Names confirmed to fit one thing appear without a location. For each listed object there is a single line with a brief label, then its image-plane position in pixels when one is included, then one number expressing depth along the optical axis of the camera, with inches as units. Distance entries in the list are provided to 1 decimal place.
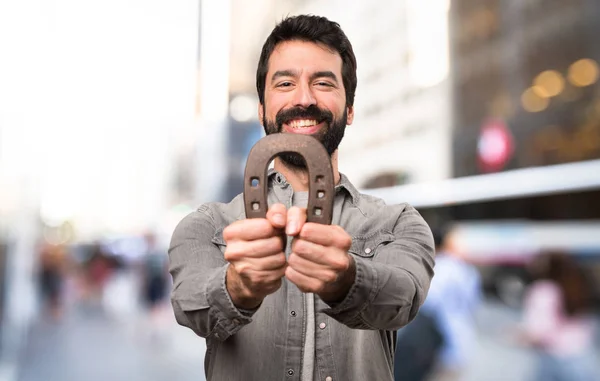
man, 32.8
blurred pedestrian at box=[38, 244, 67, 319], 298.0
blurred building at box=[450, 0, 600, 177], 227.6
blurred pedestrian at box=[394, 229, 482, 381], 129.4
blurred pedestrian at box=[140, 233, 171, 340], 264.4
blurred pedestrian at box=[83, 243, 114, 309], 352.5
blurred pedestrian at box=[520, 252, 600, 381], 147.5
